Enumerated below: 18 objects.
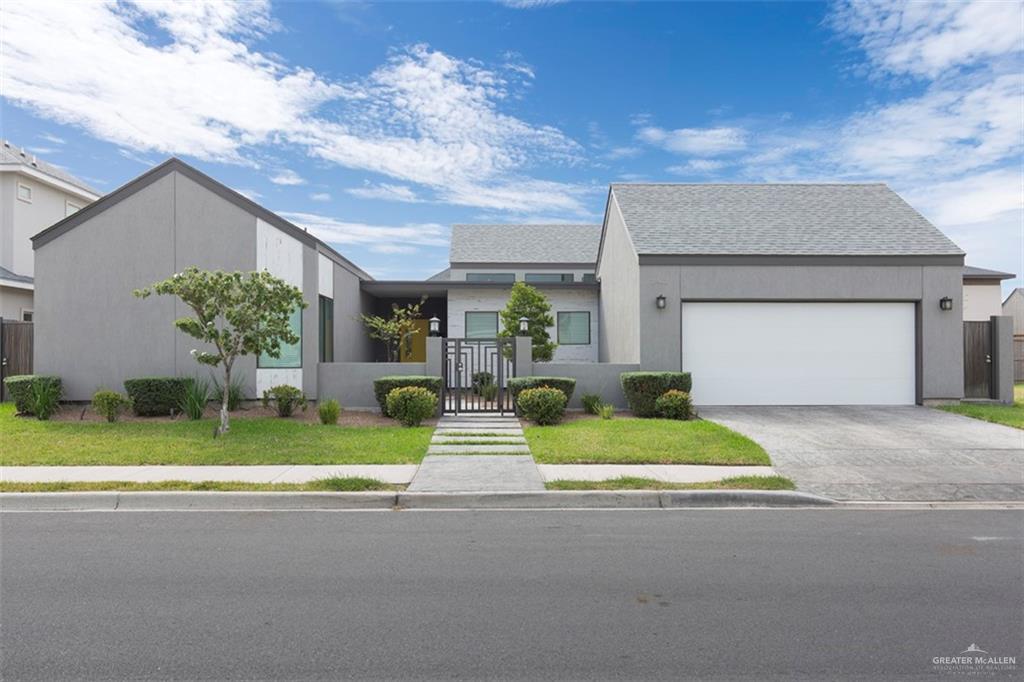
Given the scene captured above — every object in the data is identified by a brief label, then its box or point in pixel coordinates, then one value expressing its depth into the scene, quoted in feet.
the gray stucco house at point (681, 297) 47.11
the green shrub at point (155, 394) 42.73
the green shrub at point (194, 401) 42.29
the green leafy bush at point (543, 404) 41.78
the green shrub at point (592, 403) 46.29
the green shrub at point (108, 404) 40.96
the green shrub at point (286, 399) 43.70
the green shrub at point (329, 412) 41.16
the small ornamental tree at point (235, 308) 36.22
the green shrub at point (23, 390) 42.83
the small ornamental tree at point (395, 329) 62.54
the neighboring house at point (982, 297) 90.33
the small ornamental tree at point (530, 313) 61.05
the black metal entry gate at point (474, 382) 47.25
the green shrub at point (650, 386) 44.50
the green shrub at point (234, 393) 45.03
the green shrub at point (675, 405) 42.80
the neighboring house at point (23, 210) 66.33
